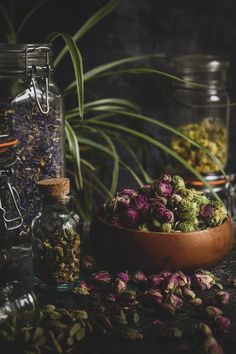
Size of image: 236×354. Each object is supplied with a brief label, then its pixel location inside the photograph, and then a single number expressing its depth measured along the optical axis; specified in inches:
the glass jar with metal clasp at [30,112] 45.0
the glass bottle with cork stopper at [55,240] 39.0
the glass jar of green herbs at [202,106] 66.5
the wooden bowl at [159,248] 39.8
